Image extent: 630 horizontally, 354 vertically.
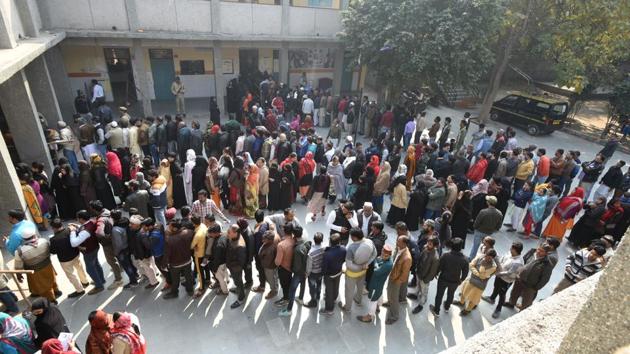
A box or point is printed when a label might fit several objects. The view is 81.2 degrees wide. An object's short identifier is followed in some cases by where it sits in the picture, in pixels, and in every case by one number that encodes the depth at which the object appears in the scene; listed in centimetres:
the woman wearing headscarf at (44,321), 404
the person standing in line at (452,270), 538
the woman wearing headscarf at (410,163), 928
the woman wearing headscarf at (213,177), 790
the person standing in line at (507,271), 555
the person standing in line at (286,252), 543
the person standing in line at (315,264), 542
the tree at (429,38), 1270
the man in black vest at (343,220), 633
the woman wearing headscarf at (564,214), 738
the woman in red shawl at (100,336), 381
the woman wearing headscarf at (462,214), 711
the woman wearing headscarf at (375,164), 841
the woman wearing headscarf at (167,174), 759
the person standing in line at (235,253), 541
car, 1581
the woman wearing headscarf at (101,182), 731
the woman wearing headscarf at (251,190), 793
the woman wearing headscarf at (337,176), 844
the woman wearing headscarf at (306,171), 843
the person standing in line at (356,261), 535
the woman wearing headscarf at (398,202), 781
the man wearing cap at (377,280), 540
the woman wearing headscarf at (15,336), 396
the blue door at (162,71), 1576
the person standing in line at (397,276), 538
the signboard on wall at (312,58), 1875
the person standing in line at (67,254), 537
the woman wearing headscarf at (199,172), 784
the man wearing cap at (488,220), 652
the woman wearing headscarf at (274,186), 828
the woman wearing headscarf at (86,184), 721
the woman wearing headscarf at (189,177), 790
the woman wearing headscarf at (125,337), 379
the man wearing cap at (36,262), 511
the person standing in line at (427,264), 544
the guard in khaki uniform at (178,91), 1366
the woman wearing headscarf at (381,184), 817
